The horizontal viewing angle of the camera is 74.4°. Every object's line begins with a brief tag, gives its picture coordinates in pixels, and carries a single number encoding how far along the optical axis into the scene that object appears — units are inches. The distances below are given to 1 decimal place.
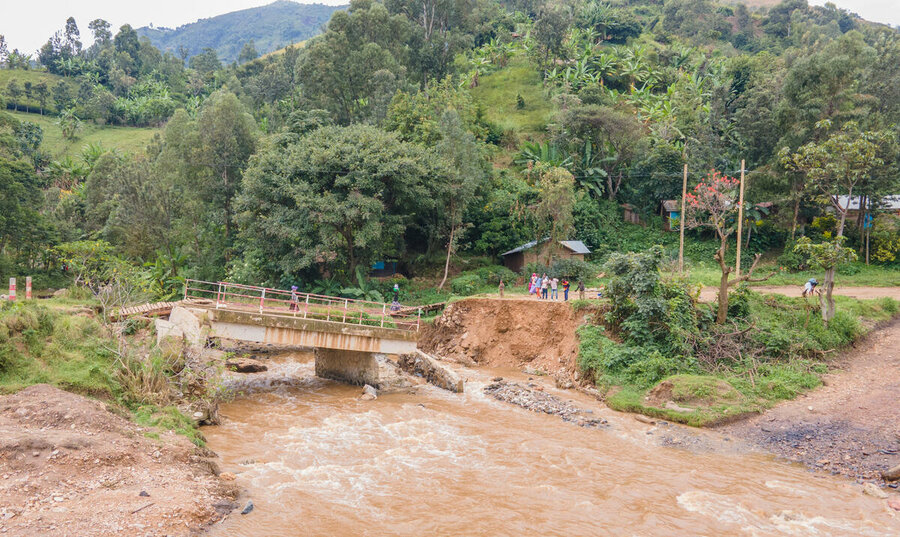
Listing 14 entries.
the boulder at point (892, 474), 611.8
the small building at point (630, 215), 1940.2
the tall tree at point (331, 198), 1344.7
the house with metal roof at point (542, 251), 1594.5
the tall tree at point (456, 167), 1515.7
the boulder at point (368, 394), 922.1
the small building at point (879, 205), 1525.6
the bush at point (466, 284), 1482.5
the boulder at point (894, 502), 559.2
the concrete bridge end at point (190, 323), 854.5
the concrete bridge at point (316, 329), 880.9
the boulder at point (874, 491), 582.2
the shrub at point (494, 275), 1552.7
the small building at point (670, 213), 1763.0
